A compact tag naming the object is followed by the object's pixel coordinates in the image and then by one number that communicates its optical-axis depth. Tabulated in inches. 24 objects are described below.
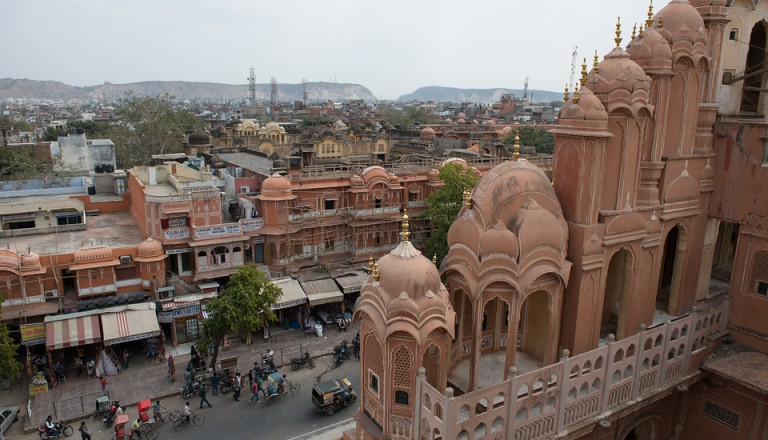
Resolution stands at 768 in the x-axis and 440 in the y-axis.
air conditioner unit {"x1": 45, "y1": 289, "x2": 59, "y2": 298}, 930.7
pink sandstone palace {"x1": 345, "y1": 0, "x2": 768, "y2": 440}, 477.4
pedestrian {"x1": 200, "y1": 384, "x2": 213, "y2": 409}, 831.1
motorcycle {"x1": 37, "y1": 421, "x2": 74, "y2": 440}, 733.3
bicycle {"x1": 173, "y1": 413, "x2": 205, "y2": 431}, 780.6
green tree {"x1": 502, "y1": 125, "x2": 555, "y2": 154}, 2483.9
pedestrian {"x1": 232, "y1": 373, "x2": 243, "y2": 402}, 853.2
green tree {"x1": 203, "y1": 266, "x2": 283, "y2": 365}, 874.1
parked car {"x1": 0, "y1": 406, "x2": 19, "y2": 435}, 746.8
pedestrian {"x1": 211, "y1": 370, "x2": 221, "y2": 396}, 870.0
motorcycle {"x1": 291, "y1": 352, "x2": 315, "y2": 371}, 951.6
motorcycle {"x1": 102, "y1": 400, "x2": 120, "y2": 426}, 773.3
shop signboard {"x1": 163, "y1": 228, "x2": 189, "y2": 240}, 1063.2
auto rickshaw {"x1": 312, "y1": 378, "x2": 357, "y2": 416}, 798.5
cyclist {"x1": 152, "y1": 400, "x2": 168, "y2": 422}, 783.7
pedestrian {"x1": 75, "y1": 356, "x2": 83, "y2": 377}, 898.7
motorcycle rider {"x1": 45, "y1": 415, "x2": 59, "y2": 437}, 729.6
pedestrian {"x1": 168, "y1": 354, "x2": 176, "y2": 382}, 889.2
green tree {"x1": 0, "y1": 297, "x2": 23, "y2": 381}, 765.9
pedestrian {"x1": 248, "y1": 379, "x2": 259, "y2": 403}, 840.3
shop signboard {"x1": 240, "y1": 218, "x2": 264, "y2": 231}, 1138.0
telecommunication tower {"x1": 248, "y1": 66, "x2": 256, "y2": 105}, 7460.6
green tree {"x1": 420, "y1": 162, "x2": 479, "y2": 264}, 1136.8
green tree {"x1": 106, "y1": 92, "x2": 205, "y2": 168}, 2155.5
